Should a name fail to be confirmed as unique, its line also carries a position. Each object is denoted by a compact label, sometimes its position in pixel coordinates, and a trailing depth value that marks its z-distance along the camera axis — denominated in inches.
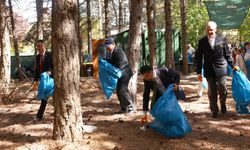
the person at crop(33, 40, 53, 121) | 237.9
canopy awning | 395.2
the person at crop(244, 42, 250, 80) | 287.1
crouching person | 185.2
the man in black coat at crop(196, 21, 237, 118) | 220.2
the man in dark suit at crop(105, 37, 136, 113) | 242.6
